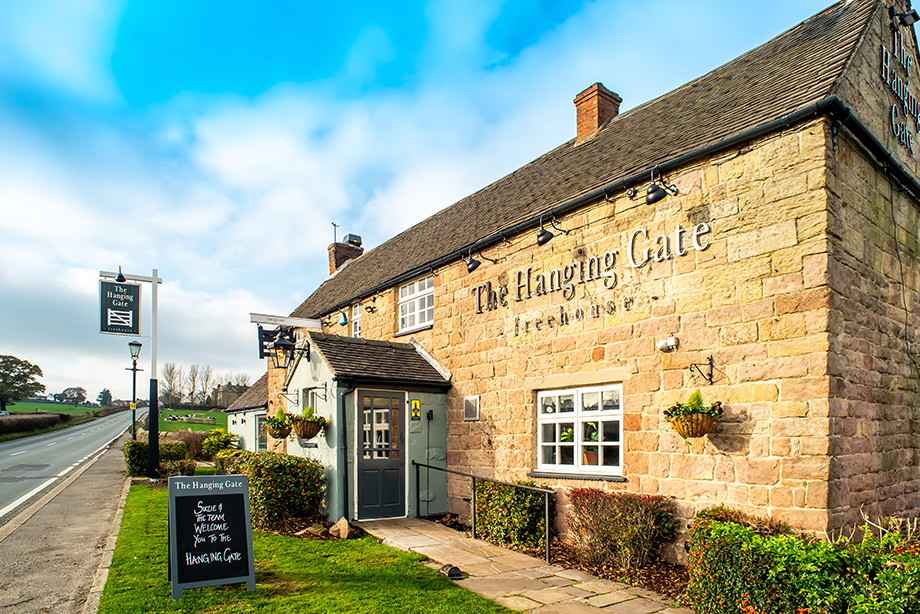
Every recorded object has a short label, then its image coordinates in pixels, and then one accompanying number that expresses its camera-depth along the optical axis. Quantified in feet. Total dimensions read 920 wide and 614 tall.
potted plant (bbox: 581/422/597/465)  30.42
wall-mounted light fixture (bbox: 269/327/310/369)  46.20
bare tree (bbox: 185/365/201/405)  353.51
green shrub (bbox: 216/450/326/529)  35.32
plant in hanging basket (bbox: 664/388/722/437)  23.75
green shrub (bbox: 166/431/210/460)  85.81
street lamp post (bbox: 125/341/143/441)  66.44
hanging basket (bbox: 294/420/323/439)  37.88
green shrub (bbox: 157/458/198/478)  55.52
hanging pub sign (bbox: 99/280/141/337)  52.65
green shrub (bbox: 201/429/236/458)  84.58
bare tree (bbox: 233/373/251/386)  313.53
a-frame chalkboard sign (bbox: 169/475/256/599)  22.56
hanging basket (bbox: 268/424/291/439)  40.47
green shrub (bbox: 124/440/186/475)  58.90
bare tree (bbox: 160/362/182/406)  333.42
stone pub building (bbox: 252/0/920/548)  22.63
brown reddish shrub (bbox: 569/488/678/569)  25.25
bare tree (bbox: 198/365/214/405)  351.95
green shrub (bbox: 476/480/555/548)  31.07
